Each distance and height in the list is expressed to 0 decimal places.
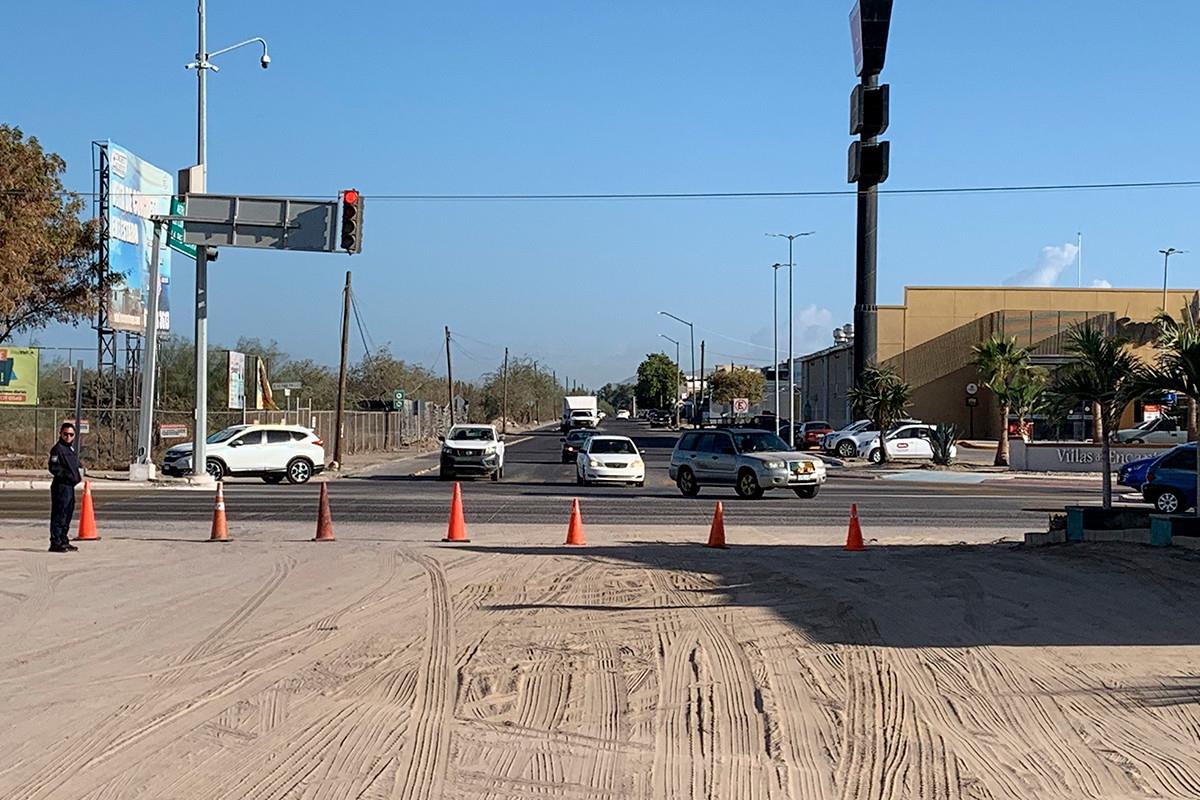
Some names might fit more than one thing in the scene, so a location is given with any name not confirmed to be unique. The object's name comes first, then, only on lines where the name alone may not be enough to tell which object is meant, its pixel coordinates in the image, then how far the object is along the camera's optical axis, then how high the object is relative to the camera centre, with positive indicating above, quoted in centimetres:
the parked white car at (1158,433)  5044 -22
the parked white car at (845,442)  5938 -82
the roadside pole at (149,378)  3559 +100
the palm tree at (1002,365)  5225 +247
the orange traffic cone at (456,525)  1988 -162
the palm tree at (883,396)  5269 +113
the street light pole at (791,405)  6241 +87
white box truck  8450 +50
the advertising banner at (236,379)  5025 +143
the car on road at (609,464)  3672 -121
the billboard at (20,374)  4441 +133
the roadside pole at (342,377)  4991 +159
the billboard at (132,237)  4219 +591
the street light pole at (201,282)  3450 +352
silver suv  3119 -102
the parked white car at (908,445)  5466 -84
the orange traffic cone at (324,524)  1988 -163
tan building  7450 +560
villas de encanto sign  4744 -113
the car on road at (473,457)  3997 -115
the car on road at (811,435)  6738 -58
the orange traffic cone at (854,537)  1875 -163
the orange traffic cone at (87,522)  1940 -161
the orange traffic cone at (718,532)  1873 -158
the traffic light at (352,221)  2892 +433
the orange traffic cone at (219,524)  1986 -165
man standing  1761 -99
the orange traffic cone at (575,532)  1922 -164
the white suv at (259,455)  3809 -114
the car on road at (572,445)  5289 -99
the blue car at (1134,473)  3422 -121
